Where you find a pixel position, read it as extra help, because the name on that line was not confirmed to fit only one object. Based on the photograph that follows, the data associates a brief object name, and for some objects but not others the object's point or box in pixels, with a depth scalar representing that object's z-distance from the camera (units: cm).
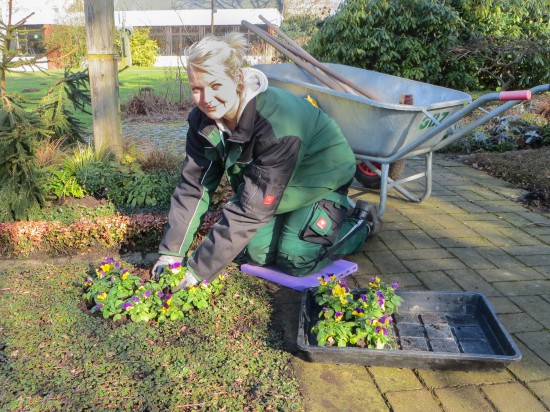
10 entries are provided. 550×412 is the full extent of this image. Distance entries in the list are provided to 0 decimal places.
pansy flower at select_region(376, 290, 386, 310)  227
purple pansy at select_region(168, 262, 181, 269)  246
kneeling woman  226
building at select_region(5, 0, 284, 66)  2838
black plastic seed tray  207
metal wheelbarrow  335
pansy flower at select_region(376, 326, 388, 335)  211
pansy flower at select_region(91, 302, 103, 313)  242
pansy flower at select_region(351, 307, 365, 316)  223
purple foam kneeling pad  274
